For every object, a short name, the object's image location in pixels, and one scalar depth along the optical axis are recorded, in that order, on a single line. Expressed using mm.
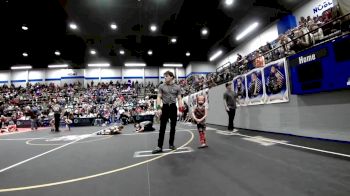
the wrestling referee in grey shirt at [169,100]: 4684
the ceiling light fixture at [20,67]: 28719
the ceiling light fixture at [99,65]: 29725
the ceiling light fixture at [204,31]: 16736
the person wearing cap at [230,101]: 7750
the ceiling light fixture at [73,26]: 15581
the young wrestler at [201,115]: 4896
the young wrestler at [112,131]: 8945
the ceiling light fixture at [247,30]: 16619
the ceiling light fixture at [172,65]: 30809
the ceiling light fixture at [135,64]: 30491
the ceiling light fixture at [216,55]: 24044
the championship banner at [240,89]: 8649
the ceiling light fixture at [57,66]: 29141
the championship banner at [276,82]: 6285
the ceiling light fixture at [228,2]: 12508
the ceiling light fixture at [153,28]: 16234
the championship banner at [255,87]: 7532
